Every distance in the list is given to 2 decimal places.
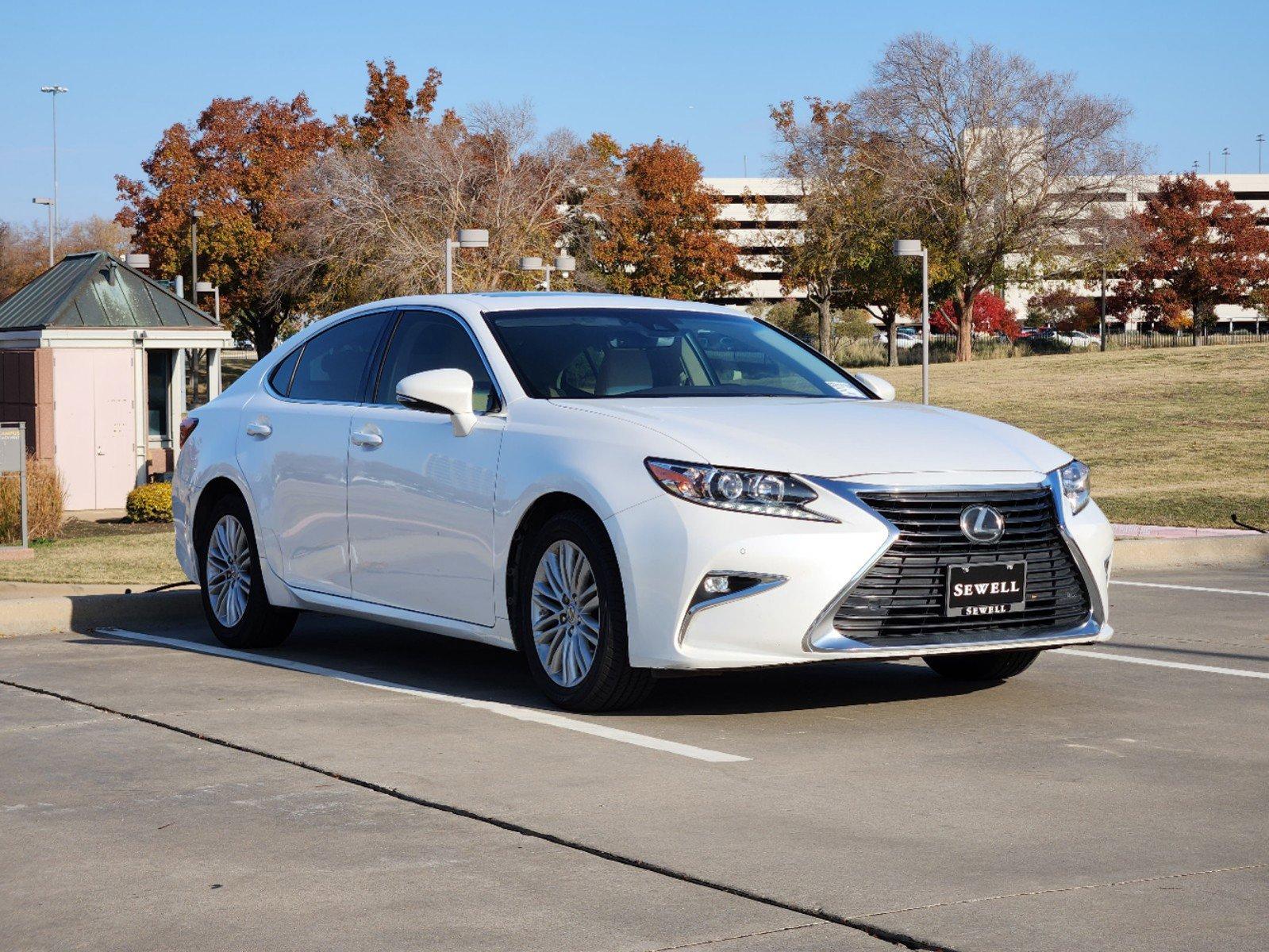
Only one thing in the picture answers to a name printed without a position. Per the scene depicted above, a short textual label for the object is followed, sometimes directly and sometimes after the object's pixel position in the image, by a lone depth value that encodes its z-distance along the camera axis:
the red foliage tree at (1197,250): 82.12
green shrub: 24.03
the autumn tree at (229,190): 73.00
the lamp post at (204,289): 61.28
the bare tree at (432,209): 55.75
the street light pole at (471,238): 24.77
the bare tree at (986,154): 58.31
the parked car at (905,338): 94.49
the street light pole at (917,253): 28.12
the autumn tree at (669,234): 78.19
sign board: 16.81
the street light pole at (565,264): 40.00
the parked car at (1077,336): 87.47
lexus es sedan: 6.46
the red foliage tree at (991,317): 98.94
